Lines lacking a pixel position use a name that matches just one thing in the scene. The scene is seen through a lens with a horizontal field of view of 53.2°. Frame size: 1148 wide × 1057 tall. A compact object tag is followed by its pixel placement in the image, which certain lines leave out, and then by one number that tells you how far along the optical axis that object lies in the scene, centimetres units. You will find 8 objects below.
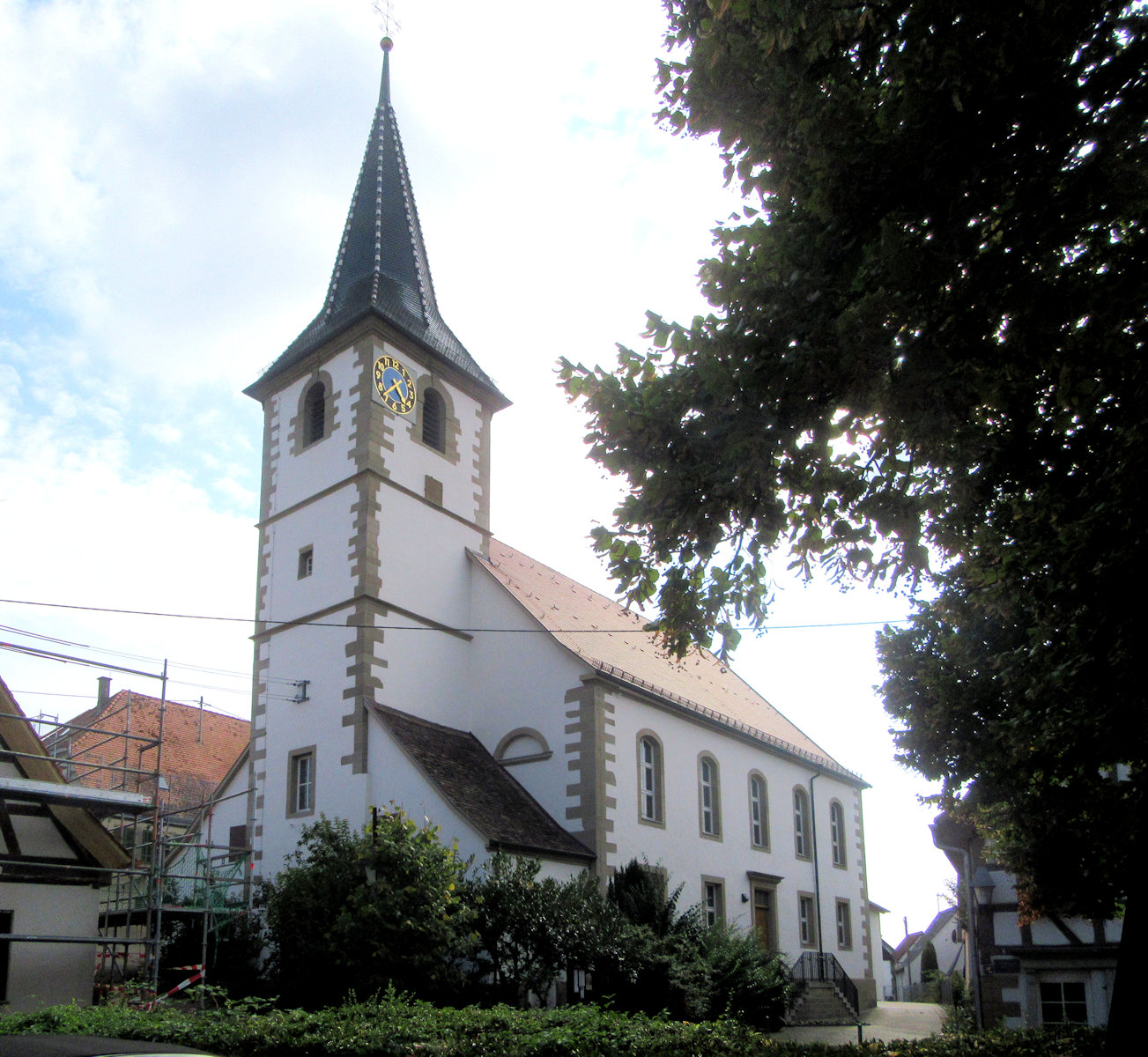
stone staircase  2522
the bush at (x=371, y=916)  1555
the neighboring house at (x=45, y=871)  1481
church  2138
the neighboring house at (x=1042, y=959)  1752
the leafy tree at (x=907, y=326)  799
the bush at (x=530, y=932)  1678
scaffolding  1531
